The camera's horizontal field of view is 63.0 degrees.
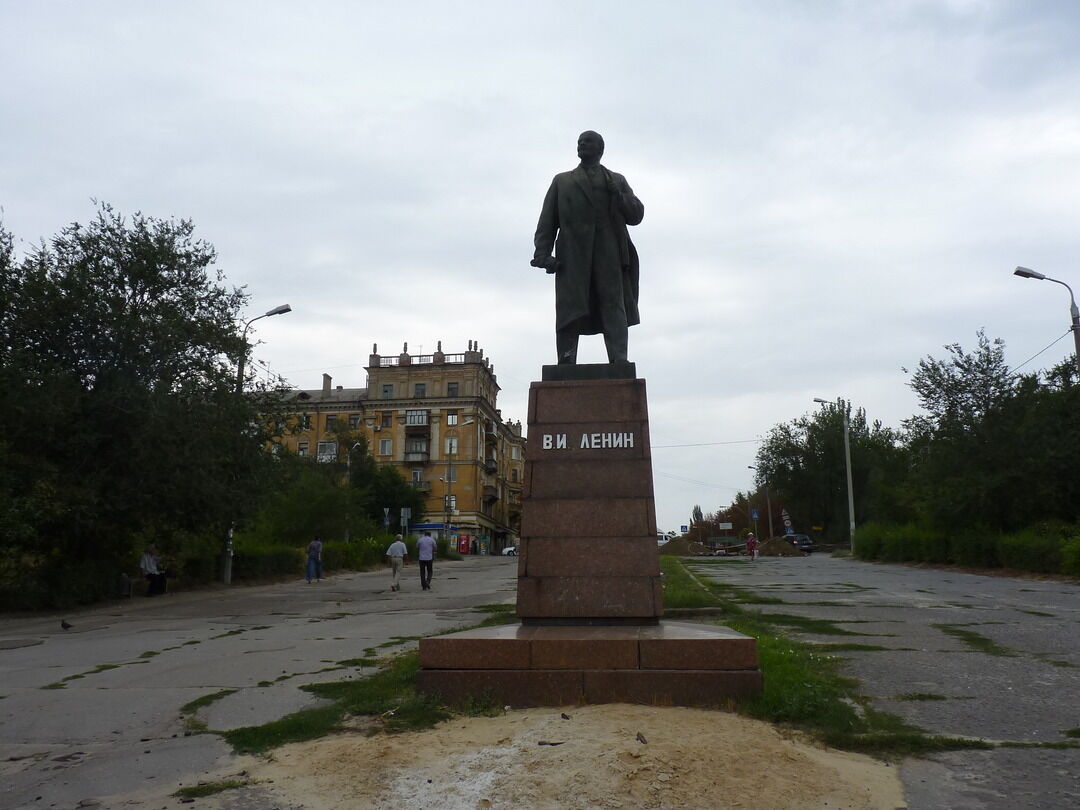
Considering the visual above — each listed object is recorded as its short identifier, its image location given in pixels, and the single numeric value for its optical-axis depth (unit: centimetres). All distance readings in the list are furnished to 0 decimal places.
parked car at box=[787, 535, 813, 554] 5997
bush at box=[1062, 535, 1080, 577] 2123
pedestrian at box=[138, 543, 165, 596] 2155
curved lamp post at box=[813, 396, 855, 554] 4697
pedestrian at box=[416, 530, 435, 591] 2370
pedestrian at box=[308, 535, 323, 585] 2862
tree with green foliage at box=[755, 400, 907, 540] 6594
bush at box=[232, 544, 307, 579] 2758
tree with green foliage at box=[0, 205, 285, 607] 1772
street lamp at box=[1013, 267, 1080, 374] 2205
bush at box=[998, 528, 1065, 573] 2355
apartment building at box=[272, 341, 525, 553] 7300
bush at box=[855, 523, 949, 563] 3241
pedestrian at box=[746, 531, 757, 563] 4506
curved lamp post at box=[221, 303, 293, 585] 2591
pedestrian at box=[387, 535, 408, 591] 2434
